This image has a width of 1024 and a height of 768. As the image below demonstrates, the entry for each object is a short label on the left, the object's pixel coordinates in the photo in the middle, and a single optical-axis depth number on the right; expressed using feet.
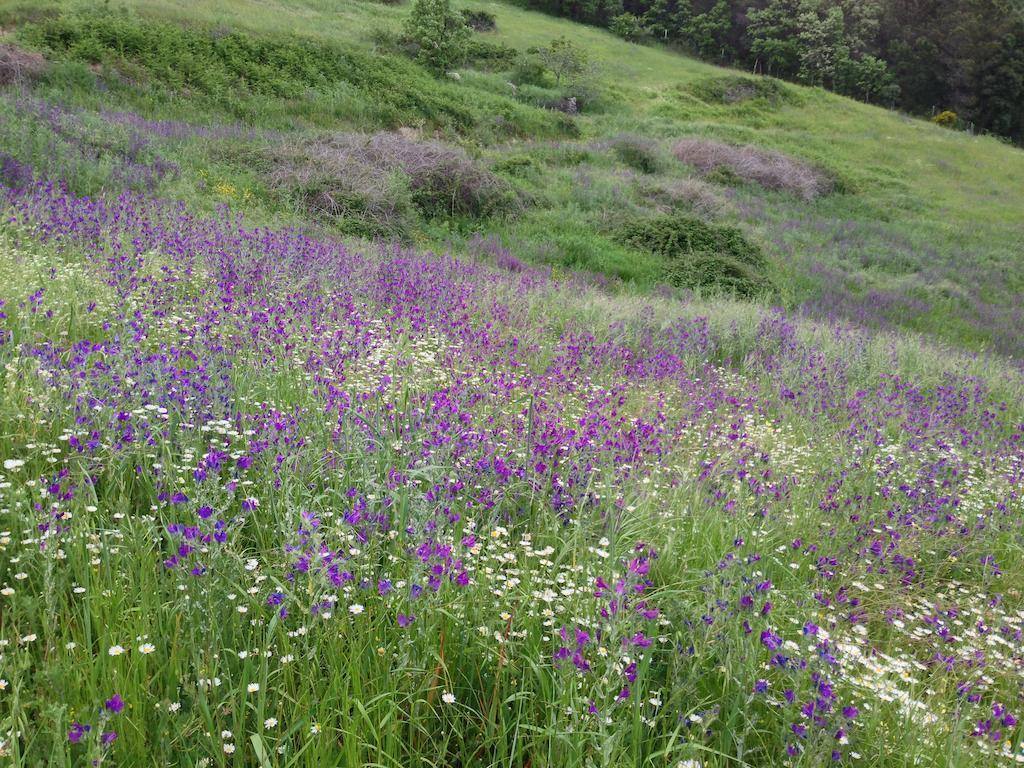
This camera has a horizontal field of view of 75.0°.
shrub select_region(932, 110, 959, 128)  185.26
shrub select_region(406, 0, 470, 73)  110.11
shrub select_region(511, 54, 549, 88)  130.62
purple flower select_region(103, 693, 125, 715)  4.87
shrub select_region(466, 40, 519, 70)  133.18
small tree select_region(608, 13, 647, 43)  191.83
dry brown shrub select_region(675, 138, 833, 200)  93.30
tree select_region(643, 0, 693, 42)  204.33
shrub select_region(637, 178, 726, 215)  69.56
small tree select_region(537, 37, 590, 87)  132.05
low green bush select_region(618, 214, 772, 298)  49.78
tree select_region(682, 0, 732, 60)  202.08
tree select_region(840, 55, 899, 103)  193.47
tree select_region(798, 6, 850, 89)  192.75
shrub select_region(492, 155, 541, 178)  67.15
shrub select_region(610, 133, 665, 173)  86.38
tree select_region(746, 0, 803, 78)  199.31
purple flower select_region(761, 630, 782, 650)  6.35
